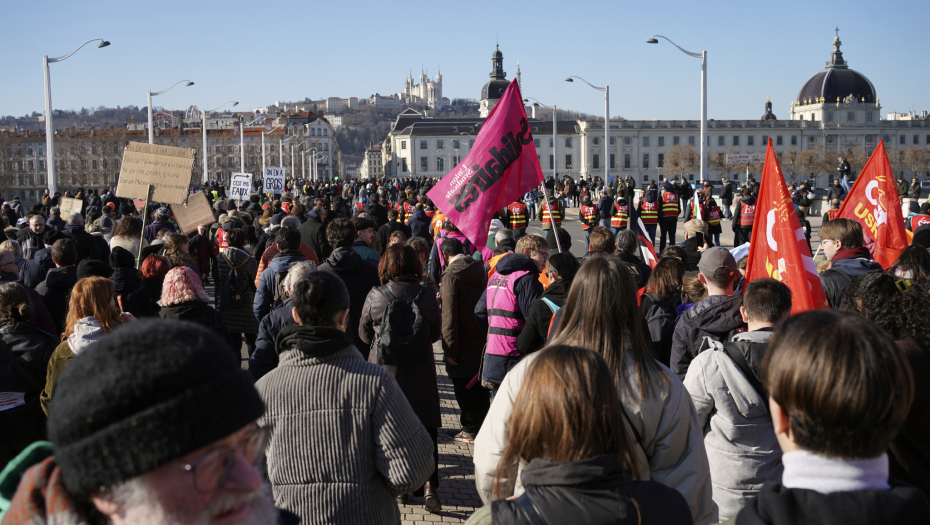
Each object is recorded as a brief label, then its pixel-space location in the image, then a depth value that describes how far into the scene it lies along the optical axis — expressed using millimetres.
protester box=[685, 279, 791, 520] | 3135
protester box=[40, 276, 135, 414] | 3874
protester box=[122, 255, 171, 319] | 5570
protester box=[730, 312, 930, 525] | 1543
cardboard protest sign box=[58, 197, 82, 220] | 12777
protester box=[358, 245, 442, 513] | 4699
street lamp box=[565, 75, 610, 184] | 31353
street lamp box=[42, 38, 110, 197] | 23031
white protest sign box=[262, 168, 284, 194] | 20262
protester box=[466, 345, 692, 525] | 1879
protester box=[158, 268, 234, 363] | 4750
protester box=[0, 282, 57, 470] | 3967
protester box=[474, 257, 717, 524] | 2428
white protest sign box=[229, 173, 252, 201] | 17875
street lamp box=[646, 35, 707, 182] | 20666
